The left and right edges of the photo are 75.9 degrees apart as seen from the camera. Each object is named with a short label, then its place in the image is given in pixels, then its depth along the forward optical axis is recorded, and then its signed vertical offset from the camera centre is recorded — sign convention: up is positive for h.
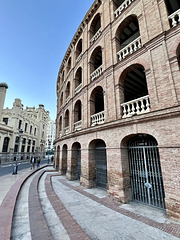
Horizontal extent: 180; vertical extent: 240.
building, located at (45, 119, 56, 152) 77.46 +8.14
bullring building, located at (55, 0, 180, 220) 4.74 +2.16
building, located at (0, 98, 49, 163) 27.66 +4.32
